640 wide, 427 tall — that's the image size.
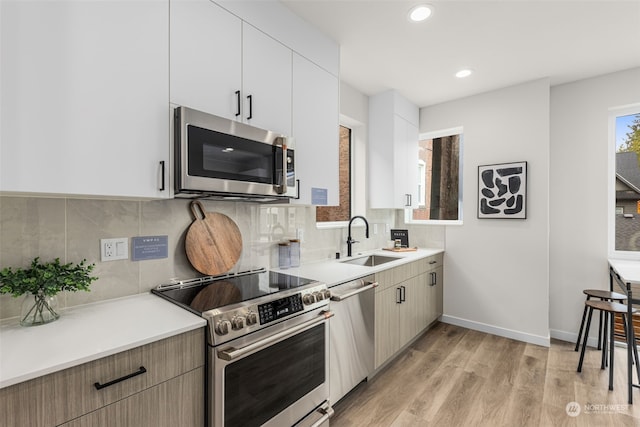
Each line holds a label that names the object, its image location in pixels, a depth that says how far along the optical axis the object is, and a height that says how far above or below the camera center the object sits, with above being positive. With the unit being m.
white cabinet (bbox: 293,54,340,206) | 2.09 +0.58
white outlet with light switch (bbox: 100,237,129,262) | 1.51 -0.18
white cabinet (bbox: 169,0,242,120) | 1.46 +0.78
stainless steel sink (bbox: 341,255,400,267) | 3.13 -0.50
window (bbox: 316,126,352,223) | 3.32 +0.39
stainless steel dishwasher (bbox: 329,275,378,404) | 1.98 -0.85
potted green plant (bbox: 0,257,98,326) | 1.10 -0.27
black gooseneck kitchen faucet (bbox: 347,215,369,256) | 3.04 -0.28
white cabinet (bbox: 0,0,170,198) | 1.03 +0.43
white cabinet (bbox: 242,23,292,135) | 1.76 +0.79
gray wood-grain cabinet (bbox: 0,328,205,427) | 0.88 -0.59
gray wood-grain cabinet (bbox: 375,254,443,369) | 2.46 -0.86
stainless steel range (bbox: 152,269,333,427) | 1.27 -0.64
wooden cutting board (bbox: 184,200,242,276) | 1.81 -0.19
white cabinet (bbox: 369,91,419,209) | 3.38 +0.69
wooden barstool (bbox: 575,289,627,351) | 2.61 -0.73
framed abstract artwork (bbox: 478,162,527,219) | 3.16 +0.23
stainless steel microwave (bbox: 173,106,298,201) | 1.43 +0.27
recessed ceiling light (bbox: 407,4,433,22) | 1.99 +1.32
